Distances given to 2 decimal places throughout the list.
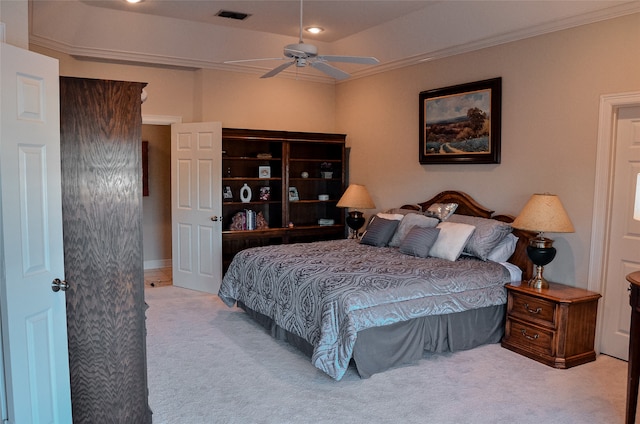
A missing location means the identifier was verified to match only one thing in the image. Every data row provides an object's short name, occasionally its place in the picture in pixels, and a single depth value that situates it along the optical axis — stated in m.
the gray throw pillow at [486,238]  4.54
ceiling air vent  5.50
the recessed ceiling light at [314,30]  5.99
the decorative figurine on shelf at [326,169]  7.02
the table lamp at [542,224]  3.99
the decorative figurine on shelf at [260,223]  6.42
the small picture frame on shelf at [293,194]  6.82
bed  3.58
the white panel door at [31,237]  2.20
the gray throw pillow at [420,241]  4.71
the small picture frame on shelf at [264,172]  6.49
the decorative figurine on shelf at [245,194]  6.41
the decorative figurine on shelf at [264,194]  6.54
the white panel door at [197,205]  5.99
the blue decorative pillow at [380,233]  5.39
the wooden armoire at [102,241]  2.51
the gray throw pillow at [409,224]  5.08
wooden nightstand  3.81
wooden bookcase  6.35
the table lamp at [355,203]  6.29
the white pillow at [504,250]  4.54
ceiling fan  3.78
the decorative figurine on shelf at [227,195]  6.40
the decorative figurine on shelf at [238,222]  6.30
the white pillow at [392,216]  5.52
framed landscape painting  4.91
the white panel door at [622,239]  3.93
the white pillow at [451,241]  4.58
